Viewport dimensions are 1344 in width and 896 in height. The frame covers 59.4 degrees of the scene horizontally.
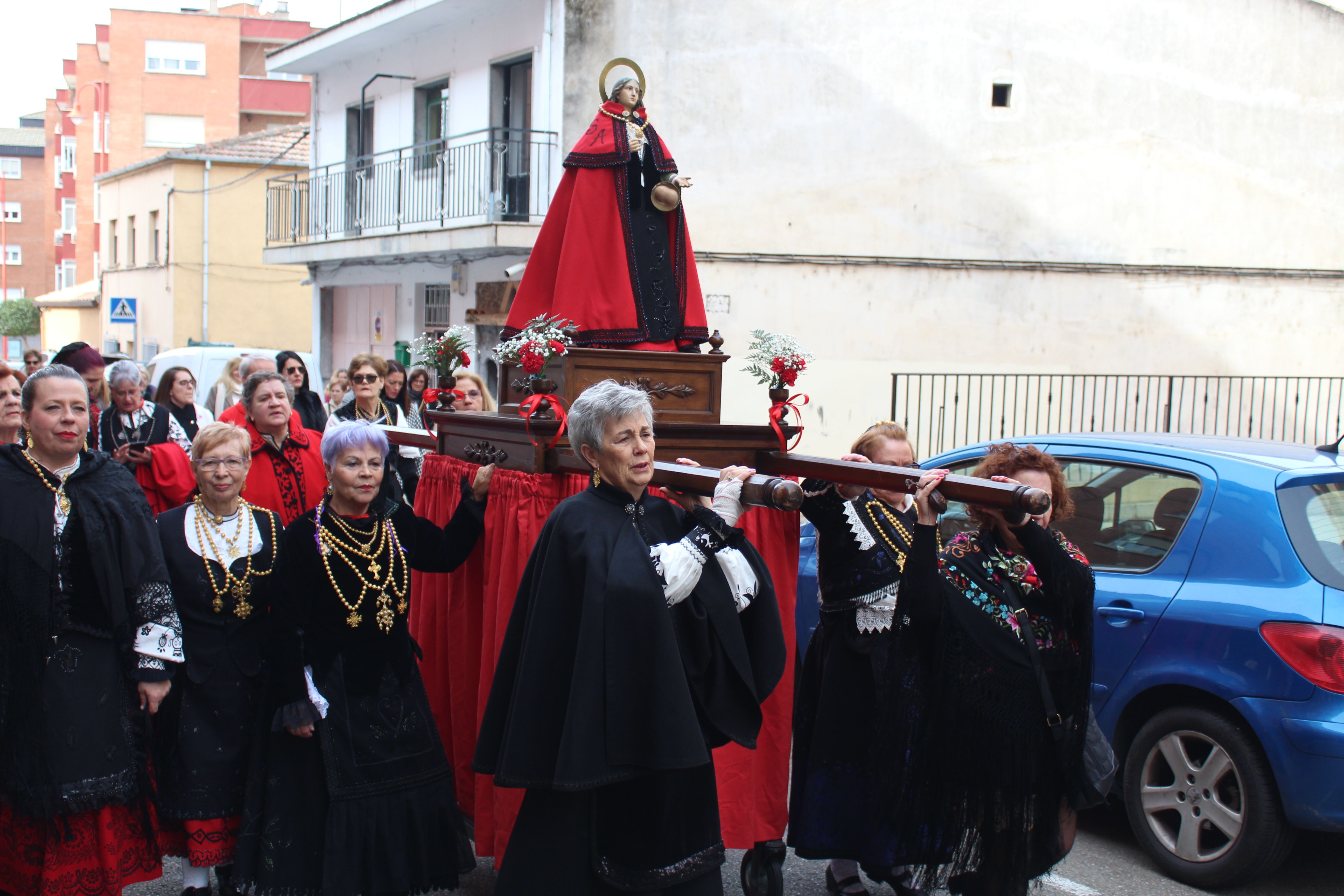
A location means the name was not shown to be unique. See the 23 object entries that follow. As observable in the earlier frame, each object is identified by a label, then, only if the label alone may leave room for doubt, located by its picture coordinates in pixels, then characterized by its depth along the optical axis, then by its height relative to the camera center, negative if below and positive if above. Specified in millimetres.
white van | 14242 -297
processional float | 4086 -153
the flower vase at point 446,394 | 5219 -219
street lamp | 40719 +7851
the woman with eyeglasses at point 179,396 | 7531 -378
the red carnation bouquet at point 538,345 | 4008 +7
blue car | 4105 -1030
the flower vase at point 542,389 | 4094 -144
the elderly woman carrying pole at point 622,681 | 3025 -871
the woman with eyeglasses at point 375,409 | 6961 -417
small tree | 51188 +629
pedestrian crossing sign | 21375 +417
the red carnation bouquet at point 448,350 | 5082 -26
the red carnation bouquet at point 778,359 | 4391 -19
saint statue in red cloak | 4352 +384
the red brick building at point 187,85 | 38906 +8384
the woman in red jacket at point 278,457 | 5105 -516
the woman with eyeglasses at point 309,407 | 7211 -406
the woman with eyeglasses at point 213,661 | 4008 -1126
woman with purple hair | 3852 -1287
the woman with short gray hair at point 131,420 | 6598 -479
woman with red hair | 3480 -998
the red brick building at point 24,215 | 62500 +6396
